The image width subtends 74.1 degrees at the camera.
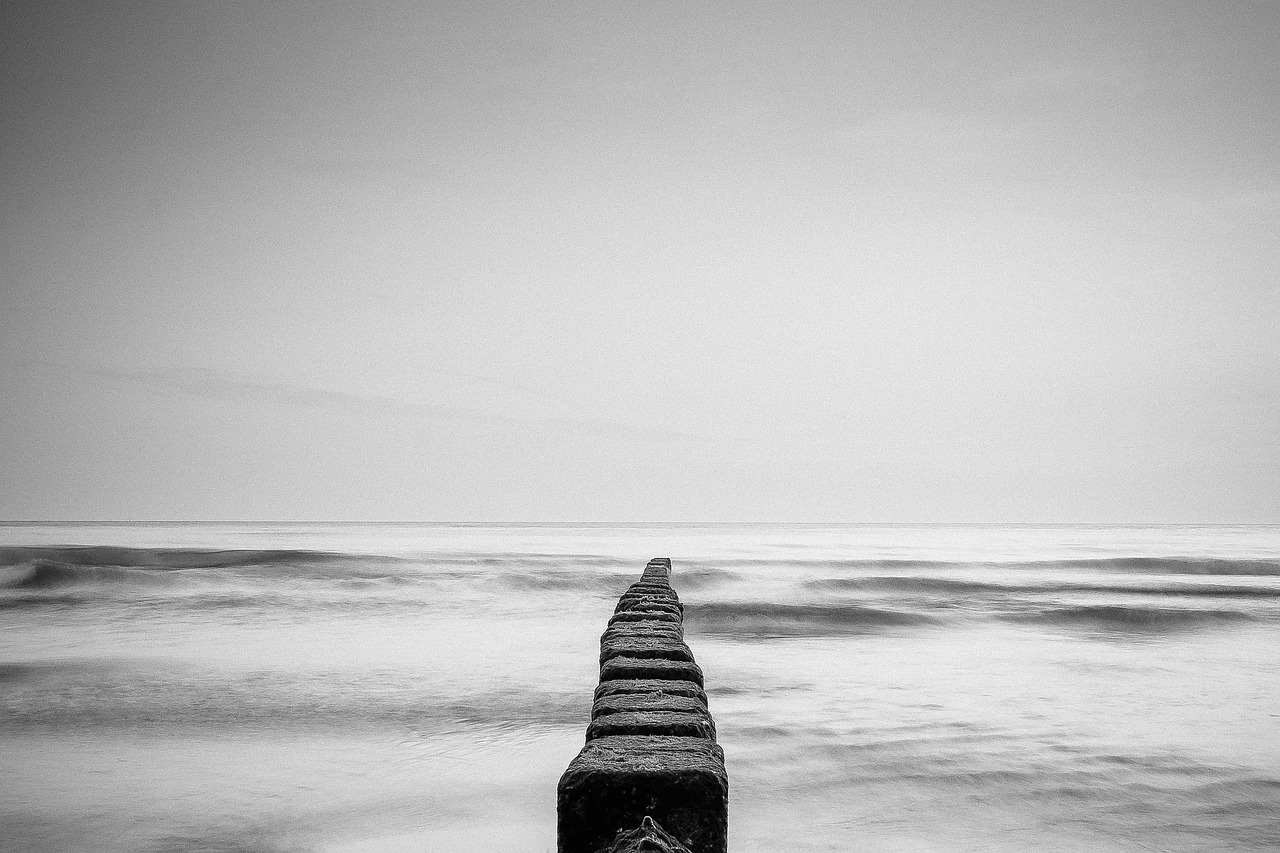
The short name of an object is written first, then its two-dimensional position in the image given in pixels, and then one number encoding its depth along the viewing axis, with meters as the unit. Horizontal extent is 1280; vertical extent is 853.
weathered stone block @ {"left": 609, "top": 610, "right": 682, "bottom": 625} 4.97
